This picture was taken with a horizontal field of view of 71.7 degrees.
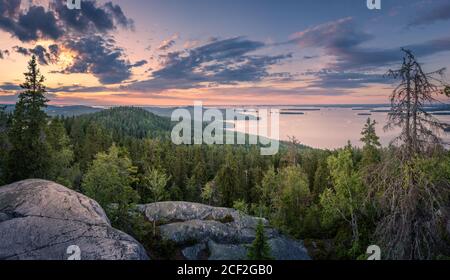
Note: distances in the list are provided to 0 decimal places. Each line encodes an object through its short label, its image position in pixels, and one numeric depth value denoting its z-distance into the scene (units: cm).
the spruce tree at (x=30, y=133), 2492
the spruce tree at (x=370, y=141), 3838
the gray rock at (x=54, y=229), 1038
